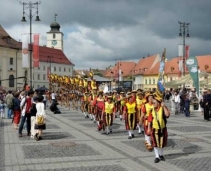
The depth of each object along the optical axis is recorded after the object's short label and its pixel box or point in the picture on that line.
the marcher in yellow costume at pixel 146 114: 10.62
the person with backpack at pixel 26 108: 14.03
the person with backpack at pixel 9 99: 19.74
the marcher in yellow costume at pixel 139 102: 14.18
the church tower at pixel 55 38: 116.88
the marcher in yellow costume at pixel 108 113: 14.85
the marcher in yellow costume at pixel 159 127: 9.30
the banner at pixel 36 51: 34.09
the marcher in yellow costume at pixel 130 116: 13.55
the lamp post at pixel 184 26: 34.44
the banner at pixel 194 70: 26.38
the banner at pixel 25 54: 33.42
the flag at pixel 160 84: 10.00
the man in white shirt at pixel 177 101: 26.16
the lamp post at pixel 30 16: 30.01
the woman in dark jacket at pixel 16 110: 16.44
